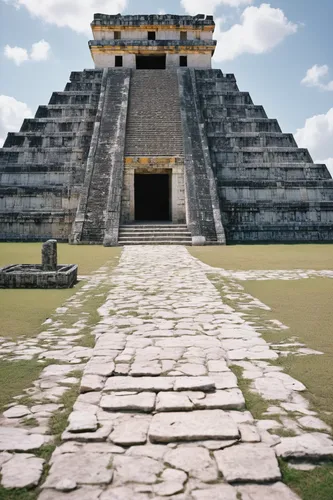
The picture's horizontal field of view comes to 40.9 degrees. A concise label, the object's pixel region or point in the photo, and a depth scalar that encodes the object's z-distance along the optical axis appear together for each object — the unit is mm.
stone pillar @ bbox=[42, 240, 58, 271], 8914
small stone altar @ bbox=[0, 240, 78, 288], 8352
